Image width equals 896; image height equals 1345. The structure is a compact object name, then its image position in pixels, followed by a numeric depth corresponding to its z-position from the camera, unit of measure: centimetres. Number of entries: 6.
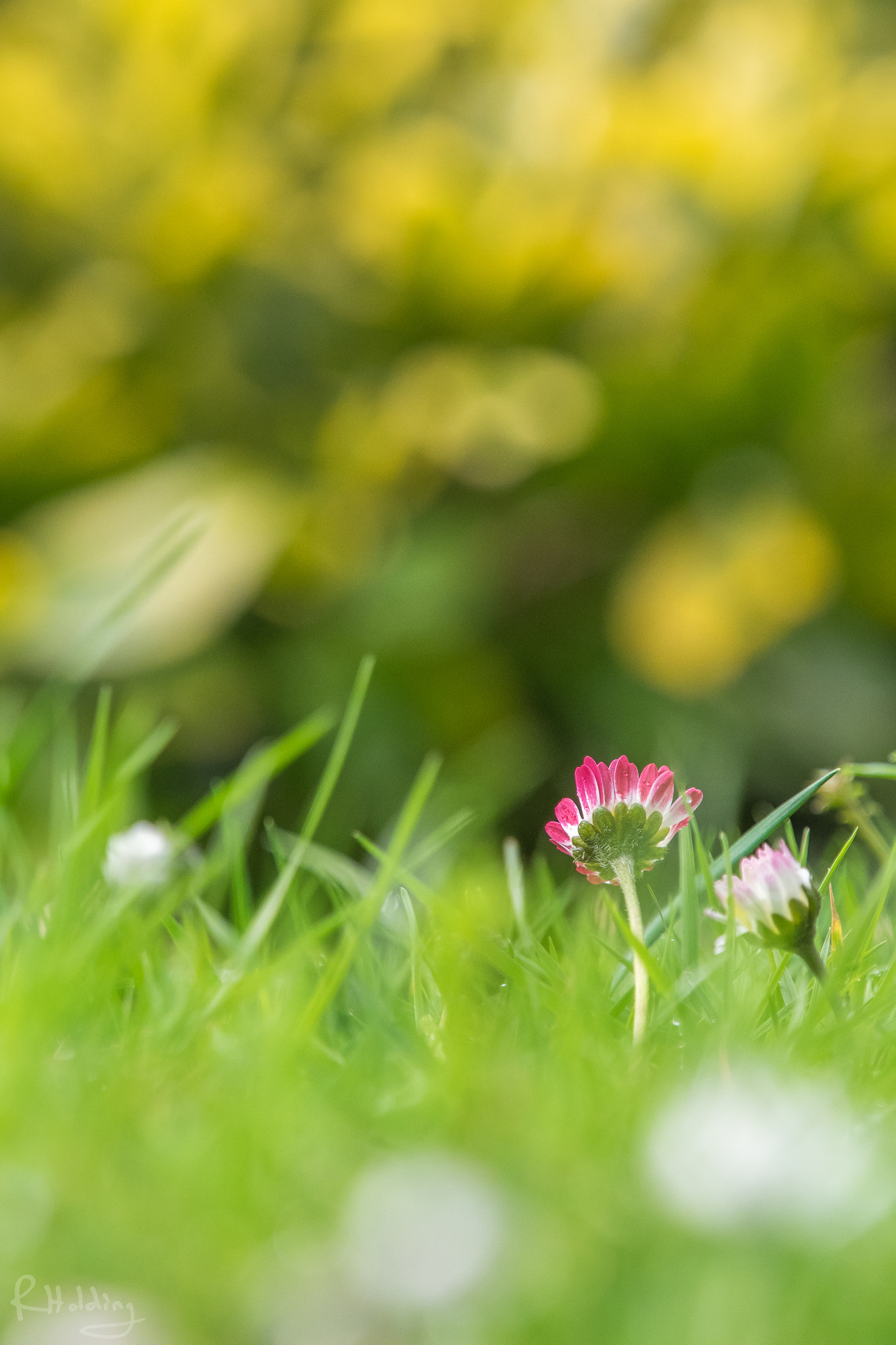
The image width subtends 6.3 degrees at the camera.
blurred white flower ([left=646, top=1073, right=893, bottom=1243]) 72
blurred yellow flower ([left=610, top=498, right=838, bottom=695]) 199
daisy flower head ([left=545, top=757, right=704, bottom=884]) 77
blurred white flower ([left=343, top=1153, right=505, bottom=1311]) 71
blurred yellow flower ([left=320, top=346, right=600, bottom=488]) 206
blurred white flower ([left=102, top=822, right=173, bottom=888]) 80
